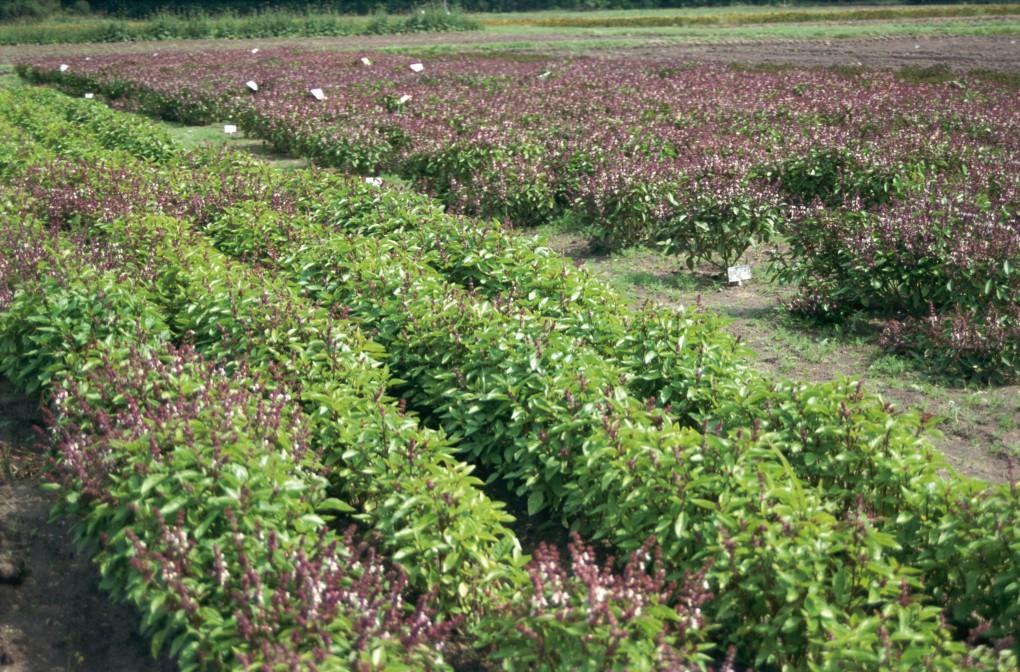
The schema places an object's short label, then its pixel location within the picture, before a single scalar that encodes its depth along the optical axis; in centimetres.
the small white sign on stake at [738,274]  872
